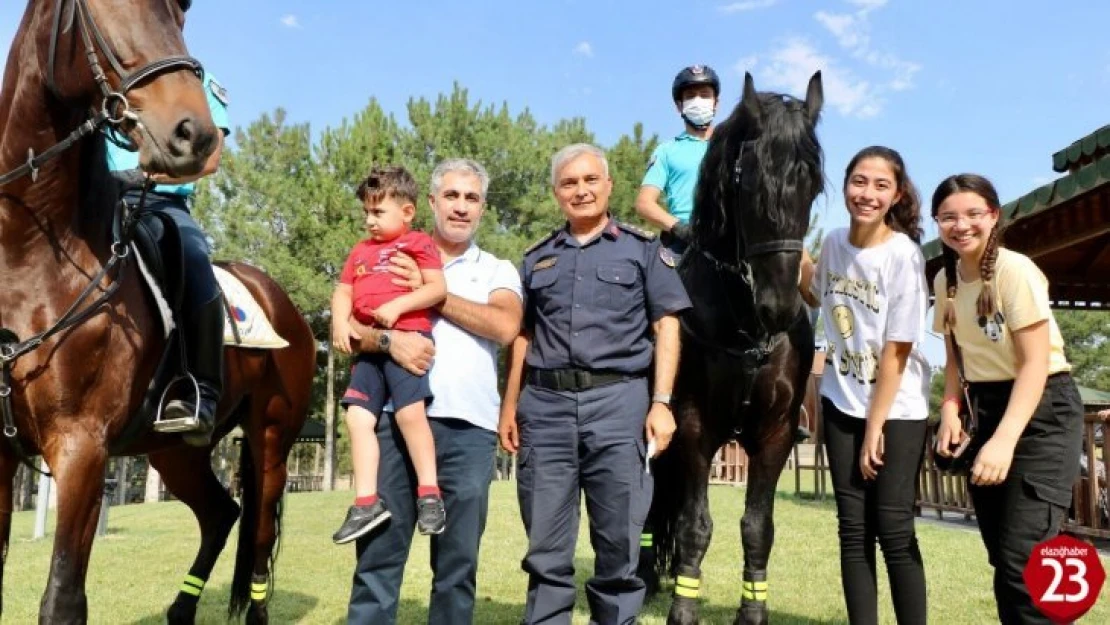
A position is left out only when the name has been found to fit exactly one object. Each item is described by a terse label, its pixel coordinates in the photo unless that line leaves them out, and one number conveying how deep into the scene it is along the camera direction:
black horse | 3.96
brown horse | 2.86
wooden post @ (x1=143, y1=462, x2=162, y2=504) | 30.55
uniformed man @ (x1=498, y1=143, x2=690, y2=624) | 3.55
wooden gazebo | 6.75
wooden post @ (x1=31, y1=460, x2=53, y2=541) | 11.14
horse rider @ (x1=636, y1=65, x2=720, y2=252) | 5.41
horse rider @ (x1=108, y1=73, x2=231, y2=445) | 3.75
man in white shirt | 3.50
